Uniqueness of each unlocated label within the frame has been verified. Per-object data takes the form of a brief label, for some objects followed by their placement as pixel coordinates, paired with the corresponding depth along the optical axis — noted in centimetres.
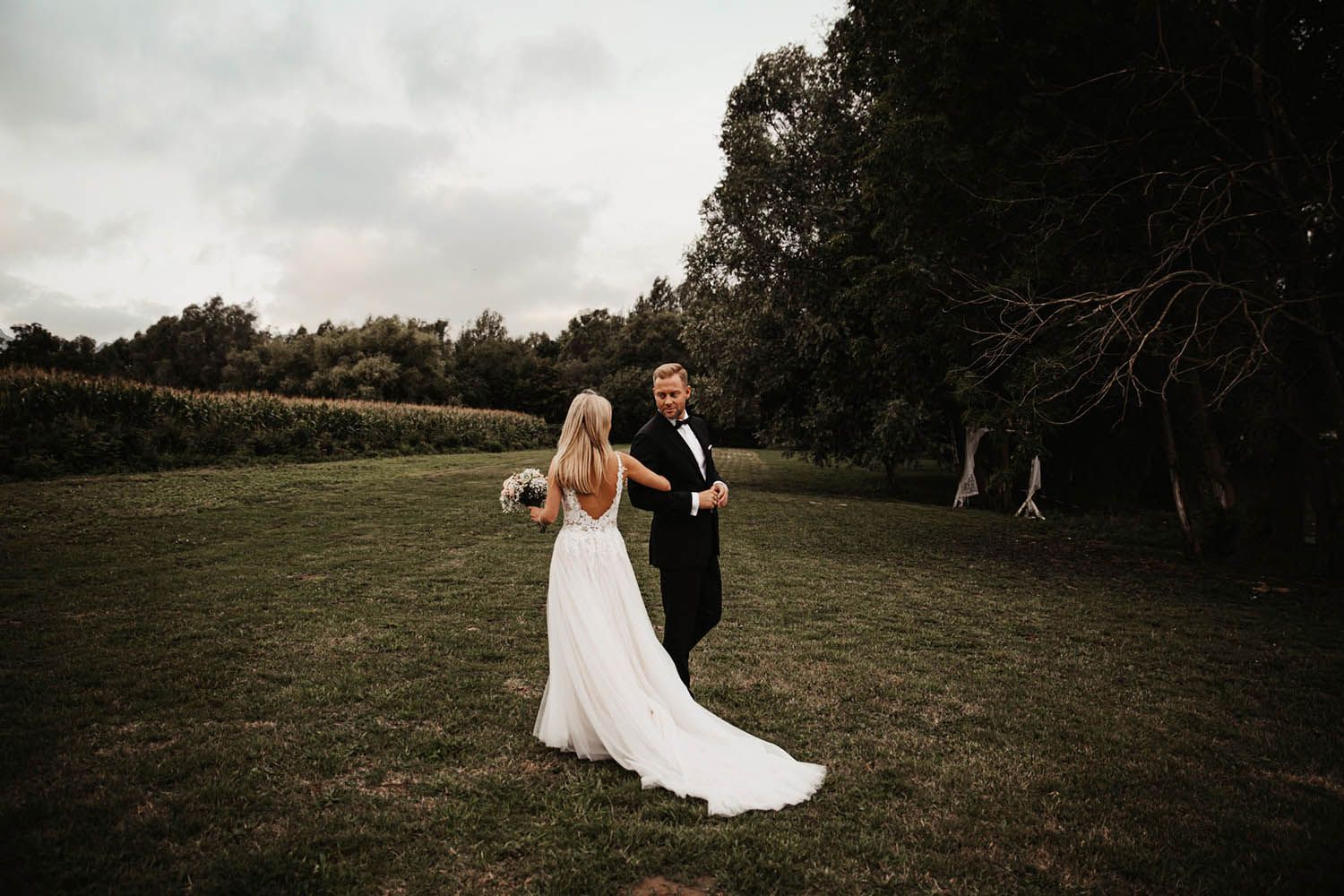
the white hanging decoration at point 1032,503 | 1953
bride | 417
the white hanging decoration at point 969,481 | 2206
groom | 472
